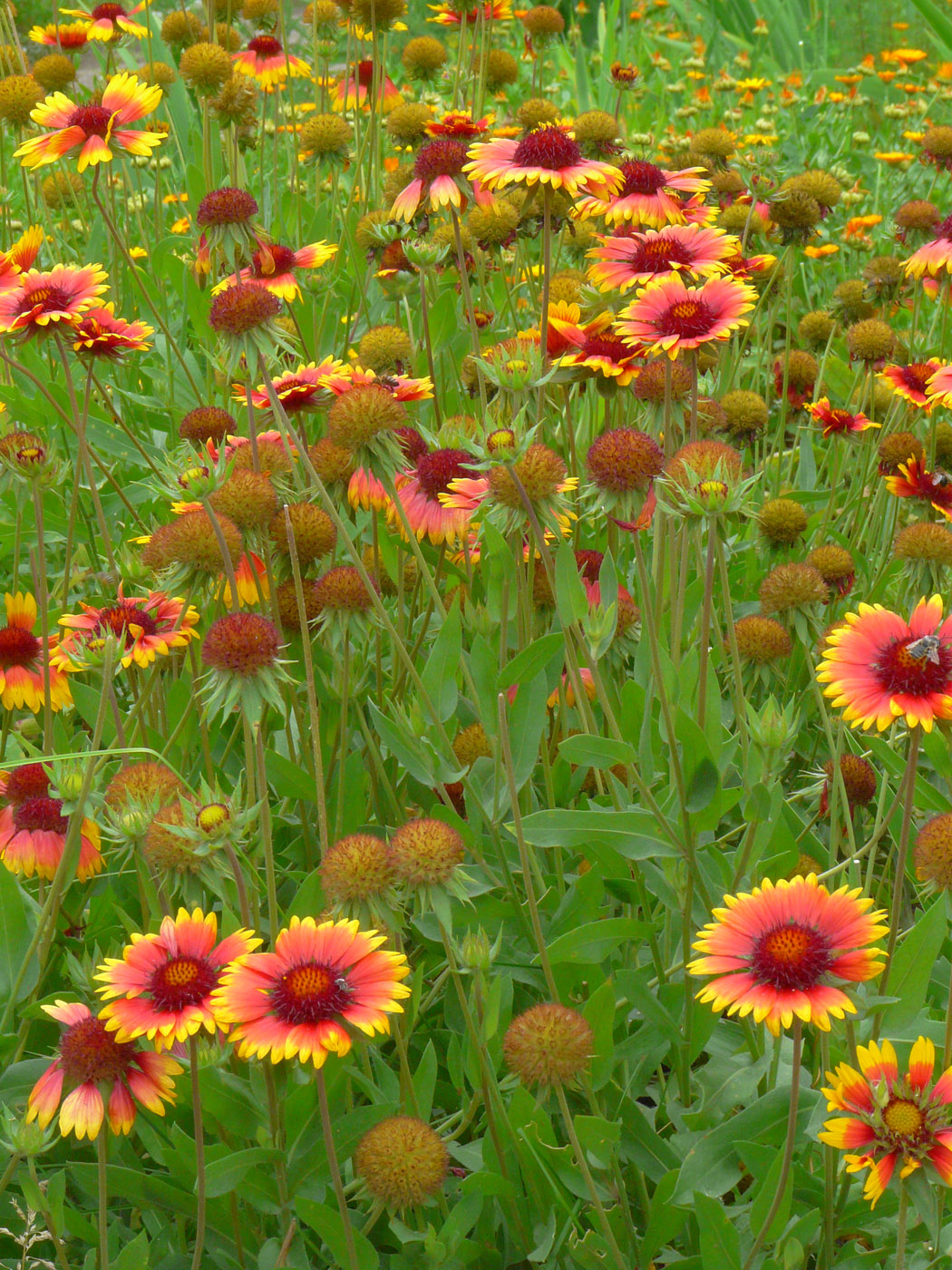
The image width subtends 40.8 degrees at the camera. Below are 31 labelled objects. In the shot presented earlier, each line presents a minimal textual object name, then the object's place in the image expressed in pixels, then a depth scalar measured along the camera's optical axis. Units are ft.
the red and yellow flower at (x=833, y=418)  6.67
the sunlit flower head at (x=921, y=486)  5.68
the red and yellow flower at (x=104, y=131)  6.01
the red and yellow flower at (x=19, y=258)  5.41
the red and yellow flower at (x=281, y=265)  6.35
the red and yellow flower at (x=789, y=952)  2.88
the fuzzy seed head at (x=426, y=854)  3.42
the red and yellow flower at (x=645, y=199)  5.62
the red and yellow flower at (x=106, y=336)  5.43
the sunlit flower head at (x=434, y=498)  5.17
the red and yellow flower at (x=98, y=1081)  3.21
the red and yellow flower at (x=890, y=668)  3.35
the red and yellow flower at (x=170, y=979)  3.10
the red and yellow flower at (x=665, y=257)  5.00
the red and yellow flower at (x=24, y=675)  5.12
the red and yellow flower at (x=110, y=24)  9.41
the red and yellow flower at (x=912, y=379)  6.02
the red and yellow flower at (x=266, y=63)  10.65
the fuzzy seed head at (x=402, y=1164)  3.35
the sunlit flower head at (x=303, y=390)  5.07
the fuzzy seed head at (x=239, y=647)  3.78
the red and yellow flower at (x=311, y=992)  2.99
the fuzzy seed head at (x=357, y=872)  3.48
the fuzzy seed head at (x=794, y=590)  5.07
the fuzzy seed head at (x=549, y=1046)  3.33
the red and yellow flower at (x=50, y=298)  4.93
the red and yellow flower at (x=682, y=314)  4.52
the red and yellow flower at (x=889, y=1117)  2.86
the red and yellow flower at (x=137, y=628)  4.46
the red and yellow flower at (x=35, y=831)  4.35
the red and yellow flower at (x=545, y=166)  5.10
